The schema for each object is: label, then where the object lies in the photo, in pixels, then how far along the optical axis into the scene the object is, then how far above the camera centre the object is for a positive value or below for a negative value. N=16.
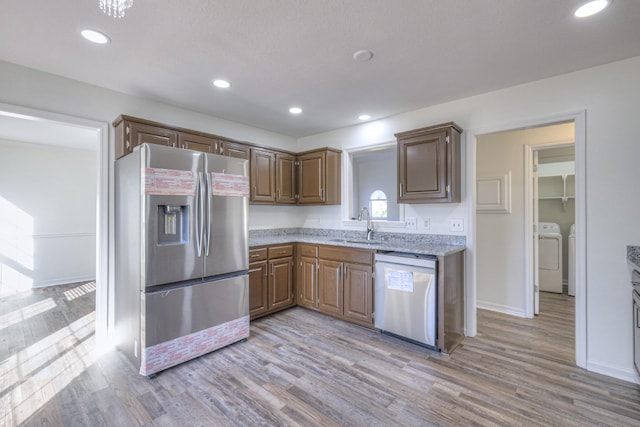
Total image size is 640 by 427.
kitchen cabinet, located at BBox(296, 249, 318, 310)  3.65 -0.86
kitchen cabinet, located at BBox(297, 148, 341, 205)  4.04 +0.52
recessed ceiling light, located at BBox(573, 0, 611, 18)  1.64 +1.21
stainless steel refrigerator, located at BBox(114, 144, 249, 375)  2.29 -0.37
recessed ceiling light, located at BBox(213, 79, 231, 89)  2.66 +1.24
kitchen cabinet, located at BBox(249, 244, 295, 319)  3.36 -0.83
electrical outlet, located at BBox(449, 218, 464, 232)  3.10 -0.13
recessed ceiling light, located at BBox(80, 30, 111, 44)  1.93 +1.23
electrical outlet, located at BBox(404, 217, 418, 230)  3.44 -0.13
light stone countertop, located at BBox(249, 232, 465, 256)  2.78 -0.36
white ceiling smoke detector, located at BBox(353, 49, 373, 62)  2.17 +1.22
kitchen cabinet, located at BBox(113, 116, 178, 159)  2.70 +0.78
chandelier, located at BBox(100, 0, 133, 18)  1.40 +1.04
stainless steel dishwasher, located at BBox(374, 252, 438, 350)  2.65 -0.83
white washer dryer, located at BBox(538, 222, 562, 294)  4.46 -0.78
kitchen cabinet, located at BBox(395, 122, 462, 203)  2.92 +0.52
